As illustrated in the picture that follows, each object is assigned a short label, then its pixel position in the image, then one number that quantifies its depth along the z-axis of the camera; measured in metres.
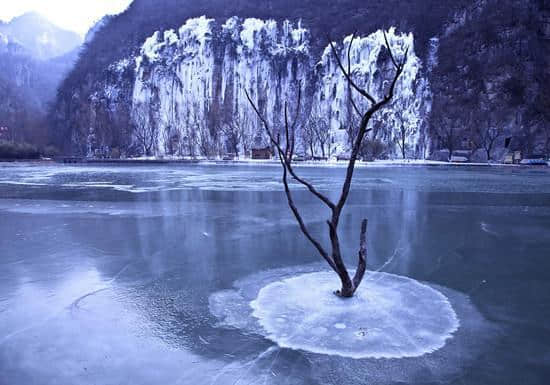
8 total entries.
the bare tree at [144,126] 69.81
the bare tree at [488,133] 48.56
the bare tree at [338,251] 5.16
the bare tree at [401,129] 58.64
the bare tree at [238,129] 65.25
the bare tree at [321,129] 60.31
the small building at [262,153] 58.52
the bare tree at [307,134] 61.22
